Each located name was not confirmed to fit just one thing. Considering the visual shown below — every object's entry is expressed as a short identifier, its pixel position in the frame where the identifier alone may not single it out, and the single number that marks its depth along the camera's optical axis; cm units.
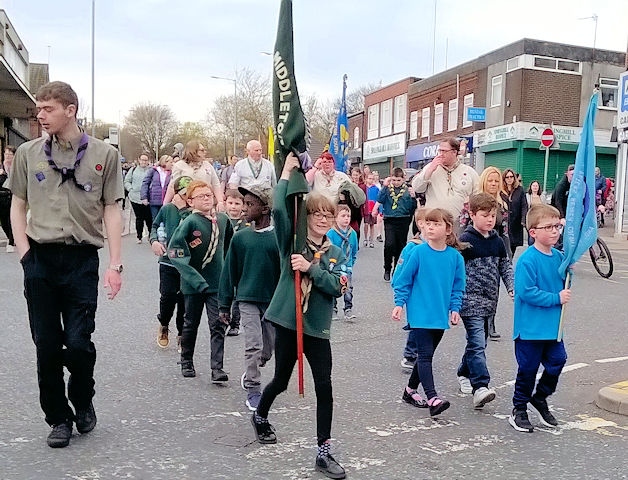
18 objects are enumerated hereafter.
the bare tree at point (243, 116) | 4784
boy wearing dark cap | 487
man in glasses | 698
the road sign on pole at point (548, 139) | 1905
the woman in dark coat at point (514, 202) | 951
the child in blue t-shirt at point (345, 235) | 725
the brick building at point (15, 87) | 2292
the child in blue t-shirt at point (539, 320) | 466
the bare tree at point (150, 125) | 8256
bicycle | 1203
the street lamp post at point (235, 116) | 5257
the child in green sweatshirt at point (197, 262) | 560
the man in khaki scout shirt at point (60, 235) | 411
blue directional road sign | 3559
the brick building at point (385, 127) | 4666
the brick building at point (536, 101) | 3375
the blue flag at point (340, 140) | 1502
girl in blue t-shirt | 493
